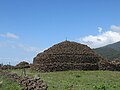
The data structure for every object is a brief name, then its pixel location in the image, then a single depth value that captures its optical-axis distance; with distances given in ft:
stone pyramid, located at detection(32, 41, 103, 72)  80.01
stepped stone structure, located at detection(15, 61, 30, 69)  103.31
